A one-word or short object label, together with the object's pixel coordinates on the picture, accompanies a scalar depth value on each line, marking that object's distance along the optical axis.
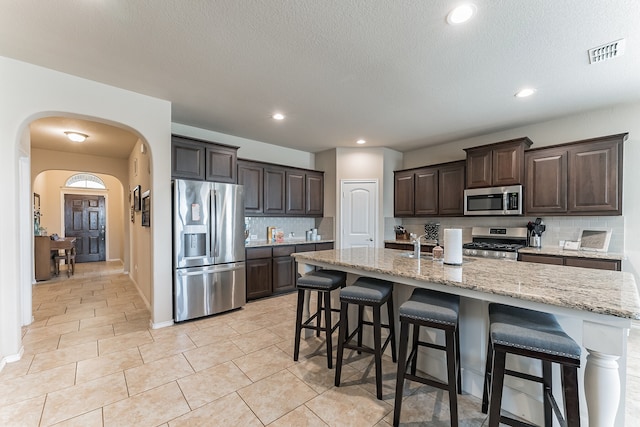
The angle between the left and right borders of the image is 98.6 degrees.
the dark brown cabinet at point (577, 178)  3.19
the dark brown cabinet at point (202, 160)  3.48
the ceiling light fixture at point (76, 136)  4.32
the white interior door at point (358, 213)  5.30
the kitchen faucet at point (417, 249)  2.52
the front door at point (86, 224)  7.87
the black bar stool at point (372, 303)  1.96
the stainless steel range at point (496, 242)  3.71
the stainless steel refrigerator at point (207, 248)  3.34
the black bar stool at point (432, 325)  1.58
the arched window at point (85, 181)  7.95
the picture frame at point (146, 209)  3.66
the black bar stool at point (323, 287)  2.36
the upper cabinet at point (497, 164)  3.81
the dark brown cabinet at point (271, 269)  4.28
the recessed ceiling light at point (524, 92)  2.91
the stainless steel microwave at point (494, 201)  3.82
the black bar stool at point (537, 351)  1.29
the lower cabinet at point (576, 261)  2.96
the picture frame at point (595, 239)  3.35
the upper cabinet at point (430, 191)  4.57
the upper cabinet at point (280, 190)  4.59
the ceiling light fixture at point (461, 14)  1.76
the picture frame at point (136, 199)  4.54
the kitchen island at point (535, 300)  1.22
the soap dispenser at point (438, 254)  2.40
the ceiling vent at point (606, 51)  2.12
